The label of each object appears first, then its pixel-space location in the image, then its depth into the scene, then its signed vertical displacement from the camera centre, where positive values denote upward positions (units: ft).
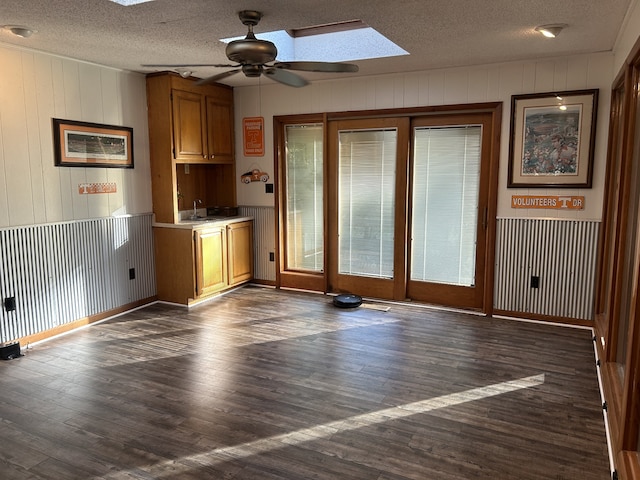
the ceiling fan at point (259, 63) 8.81 +2.23
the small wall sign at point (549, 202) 13.89 -0.74
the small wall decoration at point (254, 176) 18.66 +0.07
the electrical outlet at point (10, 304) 12.25 -3.20
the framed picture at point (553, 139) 13.53 +1.09
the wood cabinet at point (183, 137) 15.93 +1.46
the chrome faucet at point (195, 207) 18.09 -1.11
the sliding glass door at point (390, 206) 15.47 -0.99
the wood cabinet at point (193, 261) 16.16 -2.88
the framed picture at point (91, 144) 13.44 +1.02
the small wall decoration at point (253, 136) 18.49 +1.63
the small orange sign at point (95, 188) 14.20 -0.29
